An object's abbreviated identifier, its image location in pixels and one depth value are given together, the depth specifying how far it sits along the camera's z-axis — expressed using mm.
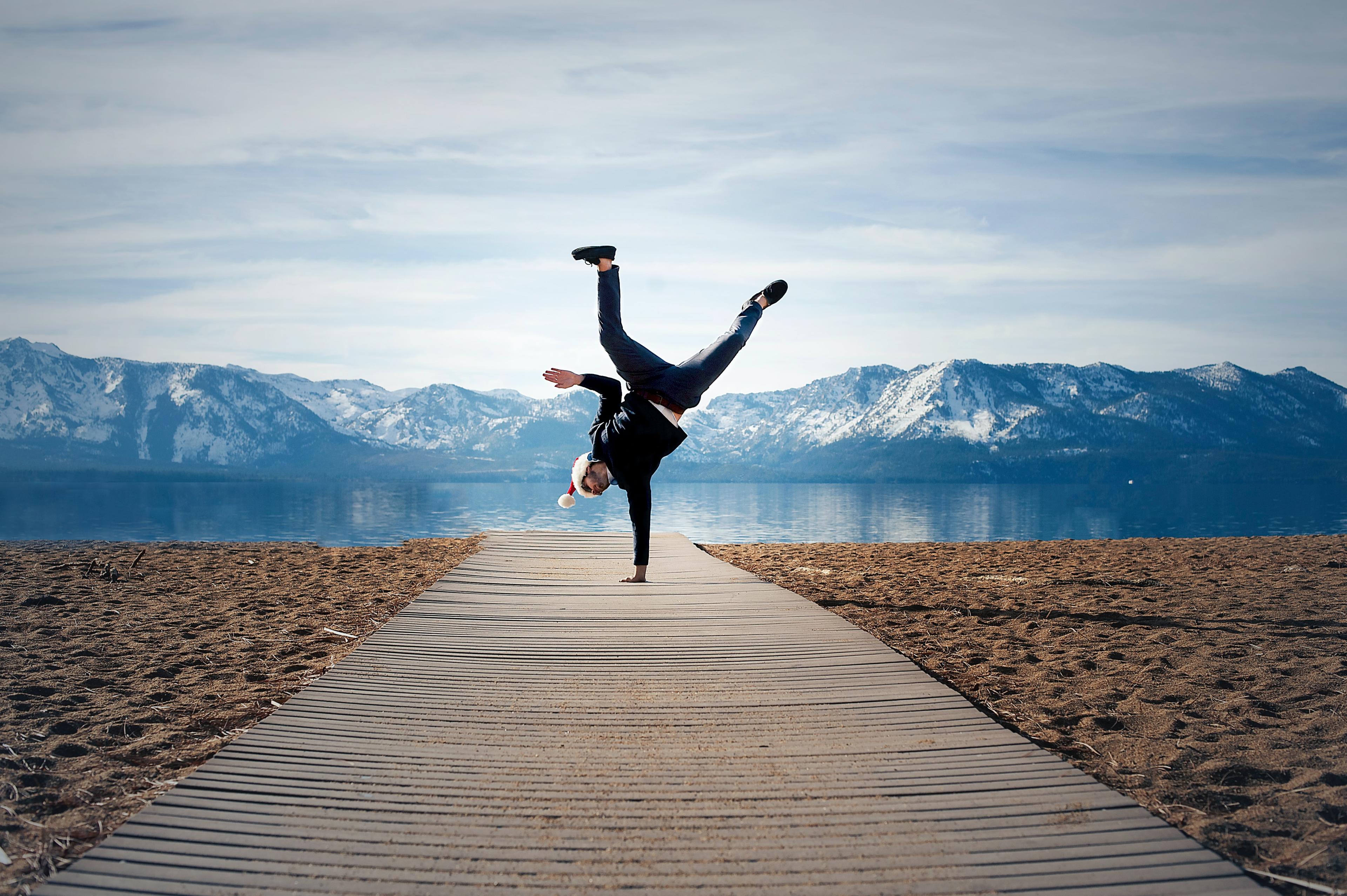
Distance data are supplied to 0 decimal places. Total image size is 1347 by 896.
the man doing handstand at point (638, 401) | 8734
